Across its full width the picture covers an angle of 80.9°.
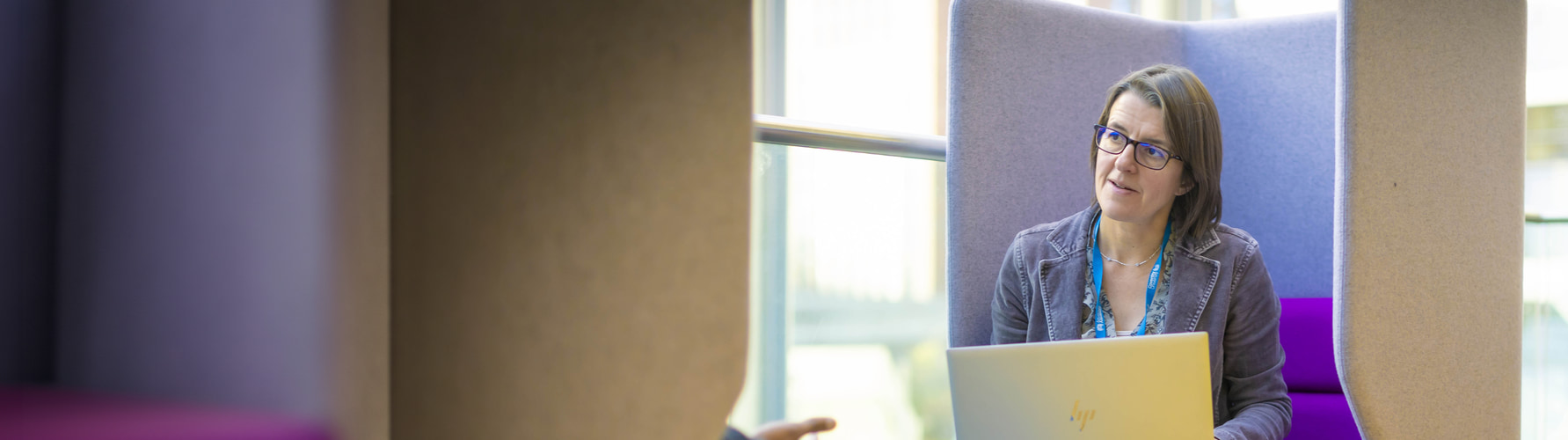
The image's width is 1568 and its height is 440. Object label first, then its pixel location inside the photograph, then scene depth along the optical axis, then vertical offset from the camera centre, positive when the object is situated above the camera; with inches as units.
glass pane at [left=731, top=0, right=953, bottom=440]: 102.6 -3.0
